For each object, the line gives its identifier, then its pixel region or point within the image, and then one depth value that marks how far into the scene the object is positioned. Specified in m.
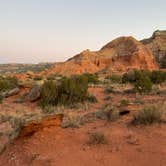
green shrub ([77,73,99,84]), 21.53
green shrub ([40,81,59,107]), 10.74
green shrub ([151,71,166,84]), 17.62
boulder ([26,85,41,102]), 11.68
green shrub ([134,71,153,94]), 12.66
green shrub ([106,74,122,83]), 22.97
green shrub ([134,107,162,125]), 5.20
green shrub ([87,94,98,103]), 11.11
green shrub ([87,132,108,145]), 4.36
